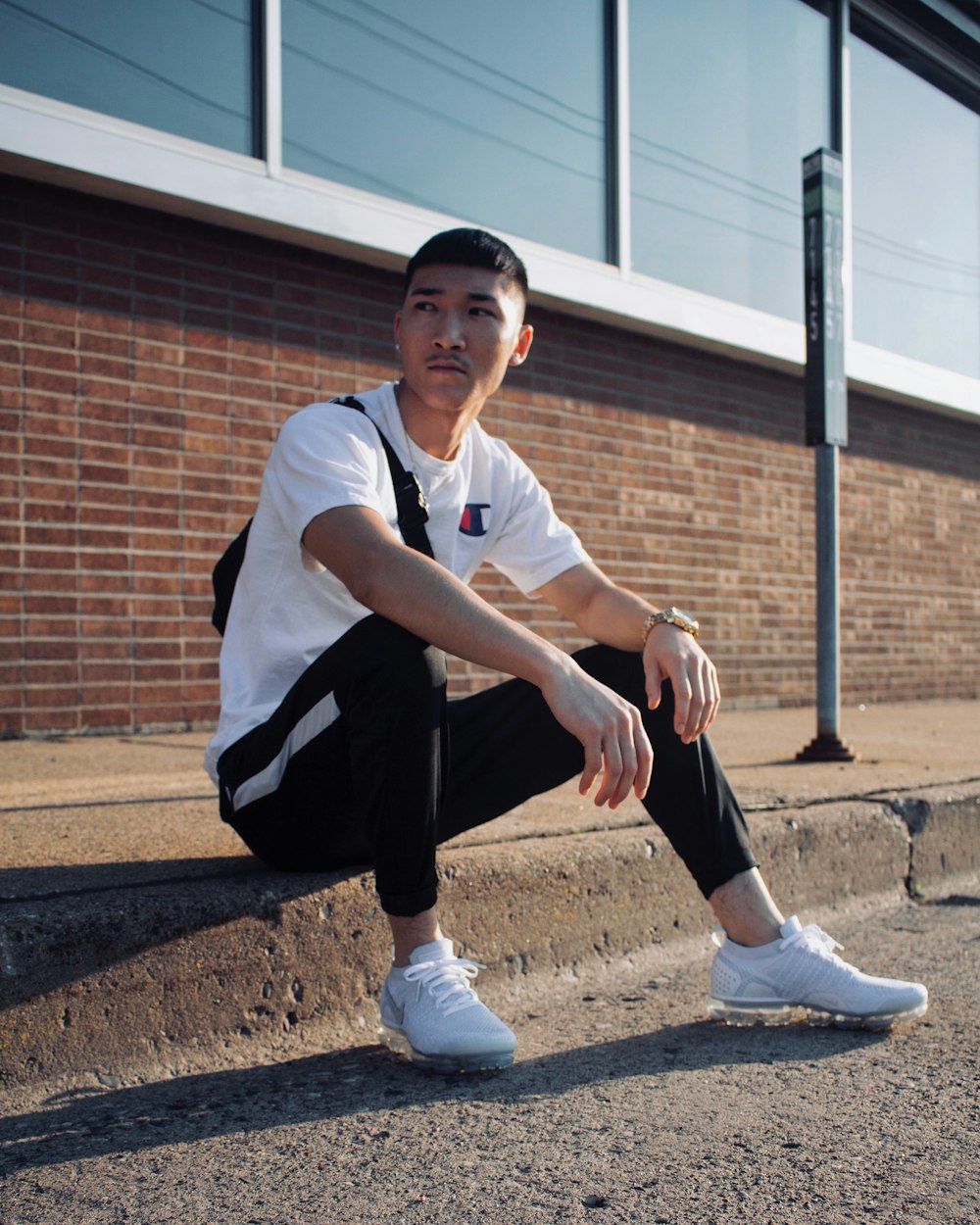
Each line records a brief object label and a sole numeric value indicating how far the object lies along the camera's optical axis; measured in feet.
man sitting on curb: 5.77
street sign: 13.02
